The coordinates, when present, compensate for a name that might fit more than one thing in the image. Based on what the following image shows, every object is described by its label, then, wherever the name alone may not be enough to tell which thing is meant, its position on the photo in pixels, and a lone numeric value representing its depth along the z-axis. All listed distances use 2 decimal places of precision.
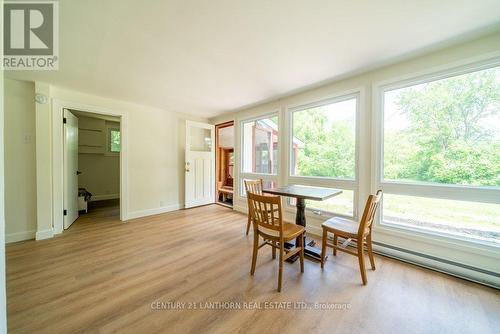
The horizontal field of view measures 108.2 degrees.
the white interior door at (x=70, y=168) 2.98
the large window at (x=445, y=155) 1.77
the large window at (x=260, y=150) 3.63
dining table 2.03
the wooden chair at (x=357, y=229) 1.71
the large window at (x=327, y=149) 2.62
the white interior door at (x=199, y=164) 4.24
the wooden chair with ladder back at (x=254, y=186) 2.83
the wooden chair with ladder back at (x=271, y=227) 1.65
